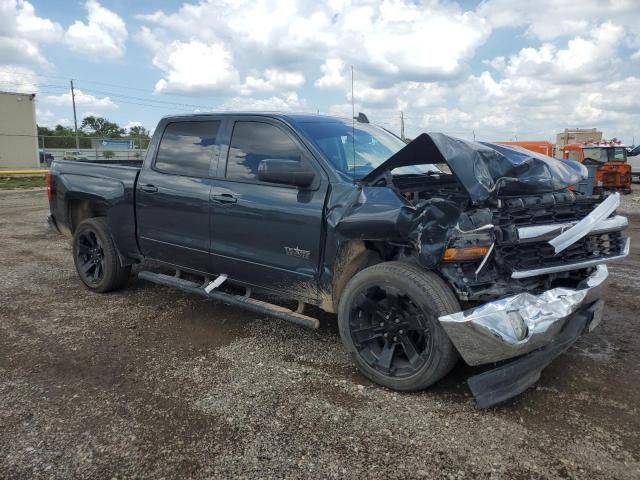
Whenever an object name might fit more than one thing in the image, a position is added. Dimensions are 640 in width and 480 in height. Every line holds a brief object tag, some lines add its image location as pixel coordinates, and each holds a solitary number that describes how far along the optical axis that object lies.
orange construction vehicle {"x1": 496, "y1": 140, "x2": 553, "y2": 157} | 19.50
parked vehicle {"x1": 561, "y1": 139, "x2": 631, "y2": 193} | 19.83
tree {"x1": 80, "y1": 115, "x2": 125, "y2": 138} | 76.38
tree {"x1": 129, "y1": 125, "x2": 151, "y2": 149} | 70.47
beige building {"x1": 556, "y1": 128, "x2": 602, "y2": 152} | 31.30
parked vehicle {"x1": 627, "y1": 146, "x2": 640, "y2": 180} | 24.93
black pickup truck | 3.14
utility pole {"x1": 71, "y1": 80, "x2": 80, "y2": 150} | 45.29
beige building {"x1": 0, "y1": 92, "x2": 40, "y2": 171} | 38.78
